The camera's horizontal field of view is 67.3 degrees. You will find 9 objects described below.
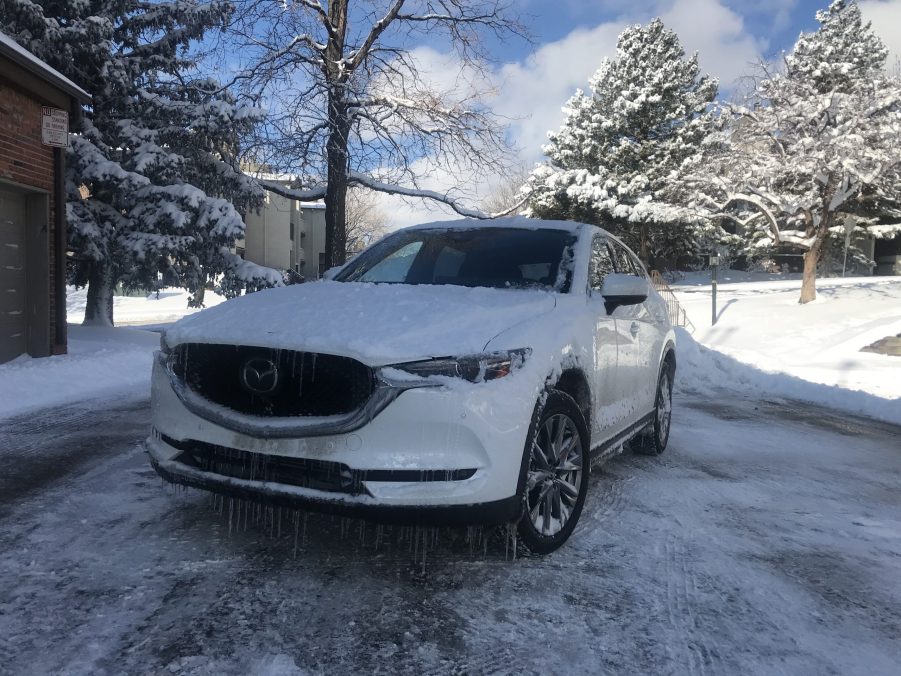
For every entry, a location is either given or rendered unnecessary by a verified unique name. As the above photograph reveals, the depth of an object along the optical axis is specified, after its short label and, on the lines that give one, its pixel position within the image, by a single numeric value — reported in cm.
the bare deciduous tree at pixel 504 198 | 3769
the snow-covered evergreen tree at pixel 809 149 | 2109
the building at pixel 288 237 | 4516
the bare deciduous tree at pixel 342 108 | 1417
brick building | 860
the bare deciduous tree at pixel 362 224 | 5016
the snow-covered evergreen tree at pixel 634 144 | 3316
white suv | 259
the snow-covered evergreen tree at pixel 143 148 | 1281
